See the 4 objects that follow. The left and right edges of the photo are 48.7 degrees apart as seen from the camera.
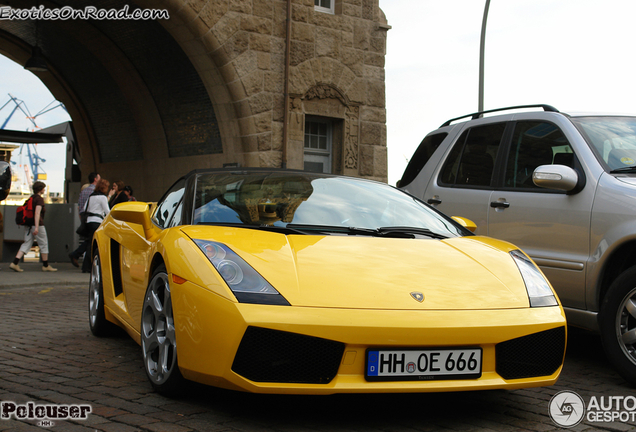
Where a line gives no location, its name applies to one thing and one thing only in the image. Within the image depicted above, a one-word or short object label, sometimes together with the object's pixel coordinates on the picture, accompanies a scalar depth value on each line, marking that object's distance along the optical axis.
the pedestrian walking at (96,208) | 12.24
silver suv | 4.43
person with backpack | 12.57
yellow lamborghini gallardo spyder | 3.04
